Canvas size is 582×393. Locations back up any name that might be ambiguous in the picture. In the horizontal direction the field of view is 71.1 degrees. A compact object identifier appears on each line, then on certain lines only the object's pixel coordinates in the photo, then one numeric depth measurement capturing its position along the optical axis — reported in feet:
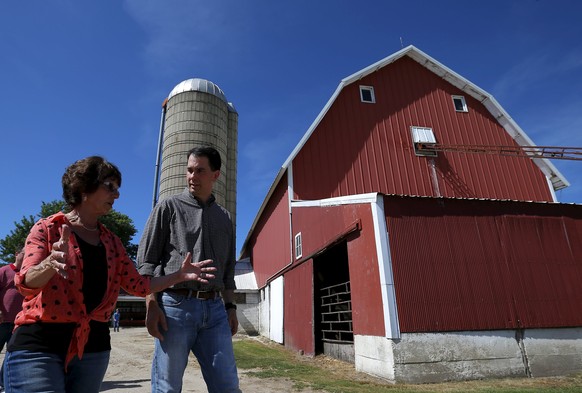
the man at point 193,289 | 8.40
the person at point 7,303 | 15.28
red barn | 26.04
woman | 6.14
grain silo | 75.82
